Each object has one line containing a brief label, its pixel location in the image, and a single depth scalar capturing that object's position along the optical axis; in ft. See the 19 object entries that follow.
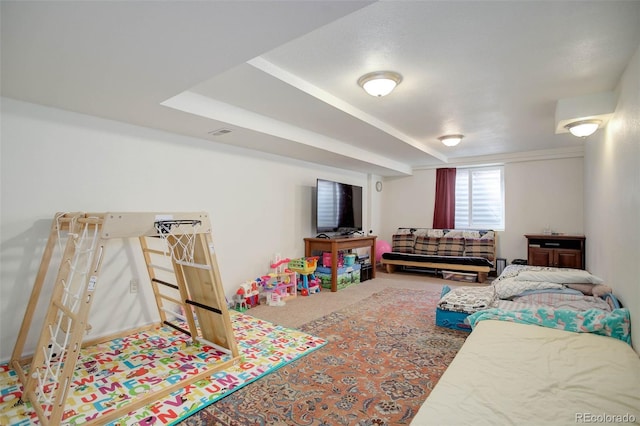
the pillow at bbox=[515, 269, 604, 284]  10.58
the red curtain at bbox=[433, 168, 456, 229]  21.21
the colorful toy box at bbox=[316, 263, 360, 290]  15.84
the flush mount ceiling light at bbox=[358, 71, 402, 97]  8.42
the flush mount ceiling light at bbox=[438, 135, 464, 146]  14.80
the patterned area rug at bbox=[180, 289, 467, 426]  5.82
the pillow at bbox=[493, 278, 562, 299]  10.24
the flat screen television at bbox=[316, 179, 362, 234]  16.31
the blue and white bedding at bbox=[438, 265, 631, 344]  7.06
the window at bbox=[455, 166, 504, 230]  20.16
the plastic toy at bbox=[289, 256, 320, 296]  14.82
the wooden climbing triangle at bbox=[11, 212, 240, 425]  5.68
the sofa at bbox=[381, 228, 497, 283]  17.95
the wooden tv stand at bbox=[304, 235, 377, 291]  15.48
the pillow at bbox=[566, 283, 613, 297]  9.28
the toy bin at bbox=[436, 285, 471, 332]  9.89
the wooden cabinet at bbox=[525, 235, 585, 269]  15.71
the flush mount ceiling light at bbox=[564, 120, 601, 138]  10.26
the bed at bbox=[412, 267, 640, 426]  4.24
